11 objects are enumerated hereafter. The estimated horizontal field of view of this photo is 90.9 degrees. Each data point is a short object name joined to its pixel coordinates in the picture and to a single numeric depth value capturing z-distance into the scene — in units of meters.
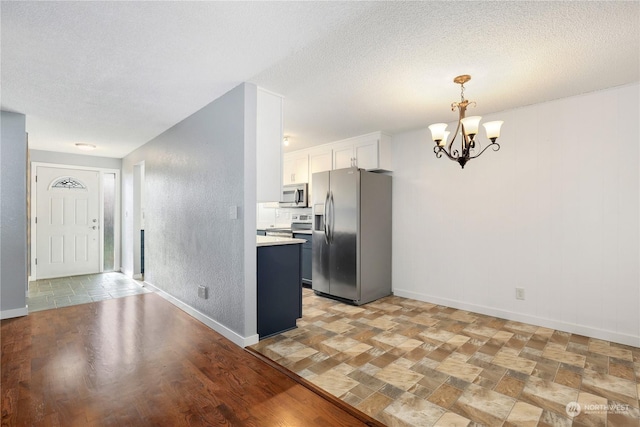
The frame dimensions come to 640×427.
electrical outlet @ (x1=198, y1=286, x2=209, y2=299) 3.39
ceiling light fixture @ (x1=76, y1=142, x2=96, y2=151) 5.20
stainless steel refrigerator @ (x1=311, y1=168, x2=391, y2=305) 4.07
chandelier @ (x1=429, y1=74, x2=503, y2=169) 2.53
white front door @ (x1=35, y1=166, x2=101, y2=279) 5.63
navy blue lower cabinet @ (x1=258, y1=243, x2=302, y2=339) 2.97
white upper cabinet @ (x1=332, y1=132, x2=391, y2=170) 4.42
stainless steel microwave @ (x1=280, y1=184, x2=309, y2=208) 5.38
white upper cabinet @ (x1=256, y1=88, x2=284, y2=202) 2.99
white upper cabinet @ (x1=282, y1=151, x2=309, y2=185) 5.46
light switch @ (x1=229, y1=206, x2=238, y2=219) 2.88
